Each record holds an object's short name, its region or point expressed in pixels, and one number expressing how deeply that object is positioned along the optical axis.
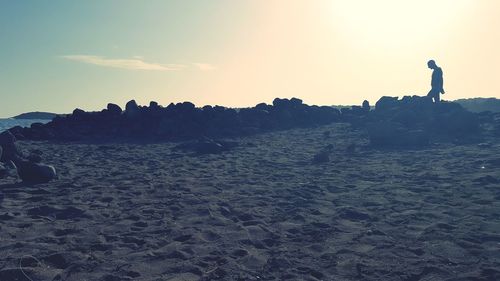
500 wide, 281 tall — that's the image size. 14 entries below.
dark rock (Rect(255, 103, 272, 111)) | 23.70
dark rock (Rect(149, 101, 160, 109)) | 21.12
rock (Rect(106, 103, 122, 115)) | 20.69
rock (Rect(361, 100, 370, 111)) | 25.25
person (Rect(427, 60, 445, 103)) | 18.86
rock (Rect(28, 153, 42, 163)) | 10.93
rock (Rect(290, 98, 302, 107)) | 24.49
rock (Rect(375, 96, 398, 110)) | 22.58
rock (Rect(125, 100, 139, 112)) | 20.84
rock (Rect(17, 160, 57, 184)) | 9.12
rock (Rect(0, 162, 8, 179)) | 9.55
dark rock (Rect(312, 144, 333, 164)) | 12.25
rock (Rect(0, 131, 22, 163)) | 11.40
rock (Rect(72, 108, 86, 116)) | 20.48
